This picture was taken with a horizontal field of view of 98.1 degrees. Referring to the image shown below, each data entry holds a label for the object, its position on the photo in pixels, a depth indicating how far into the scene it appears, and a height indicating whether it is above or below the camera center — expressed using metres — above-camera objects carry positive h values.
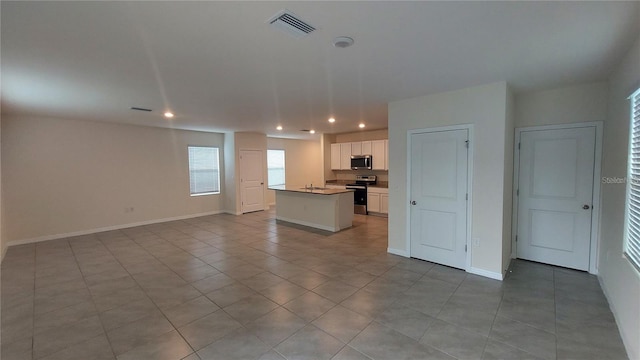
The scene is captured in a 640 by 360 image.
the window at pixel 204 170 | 7.92 -0.06
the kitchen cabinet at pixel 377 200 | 7.51 -0.91
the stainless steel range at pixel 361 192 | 7.95 -0.72
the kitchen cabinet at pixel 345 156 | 8.45 +0.34
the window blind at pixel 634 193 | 2.17 -0.23
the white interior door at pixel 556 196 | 3.71 -0.43
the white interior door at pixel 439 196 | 3.82 -0.44
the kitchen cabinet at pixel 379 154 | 7.64 +0.36
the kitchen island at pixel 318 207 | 6.15 -0.95
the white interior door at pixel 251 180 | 8.33 -0.38
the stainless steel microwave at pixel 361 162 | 7.91 +0.14
